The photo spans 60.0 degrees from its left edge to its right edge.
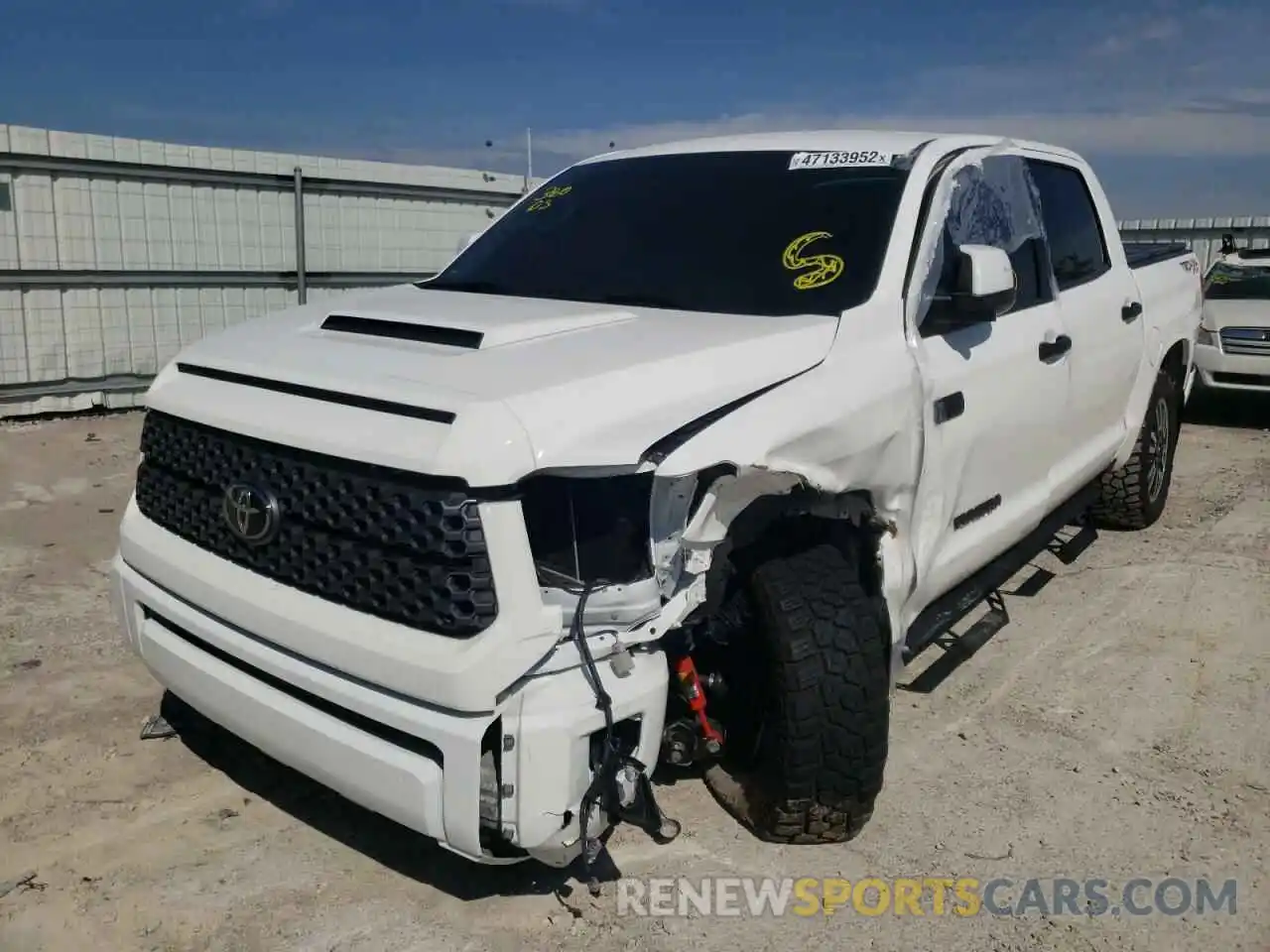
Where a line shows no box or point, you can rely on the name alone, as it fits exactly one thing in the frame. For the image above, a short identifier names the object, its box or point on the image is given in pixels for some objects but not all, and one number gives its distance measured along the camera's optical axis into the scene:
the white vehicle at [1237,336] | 9.92
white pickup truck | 2.32
